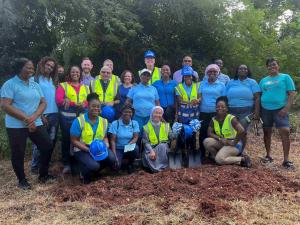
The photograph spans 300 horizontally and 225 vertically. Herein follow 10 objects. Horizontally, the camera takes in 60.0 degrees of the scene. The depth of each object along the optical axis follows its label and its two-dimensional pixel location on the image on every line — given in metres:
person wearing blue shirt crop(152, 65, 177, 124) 5.02
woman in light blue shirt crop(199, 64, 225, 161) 4.89
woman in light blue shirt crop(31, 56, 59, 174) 4.42
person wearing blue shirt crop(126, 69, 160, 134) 4.73
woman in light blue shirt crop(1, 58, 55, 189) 3.80
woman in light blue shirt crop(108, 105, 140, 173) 4.51
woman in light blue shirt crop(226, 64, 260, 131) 4.86
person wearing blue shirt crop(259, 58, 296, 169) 4.76
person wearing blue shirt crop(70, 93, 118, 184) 4.20
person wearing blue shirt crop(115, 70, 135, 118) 4.88
